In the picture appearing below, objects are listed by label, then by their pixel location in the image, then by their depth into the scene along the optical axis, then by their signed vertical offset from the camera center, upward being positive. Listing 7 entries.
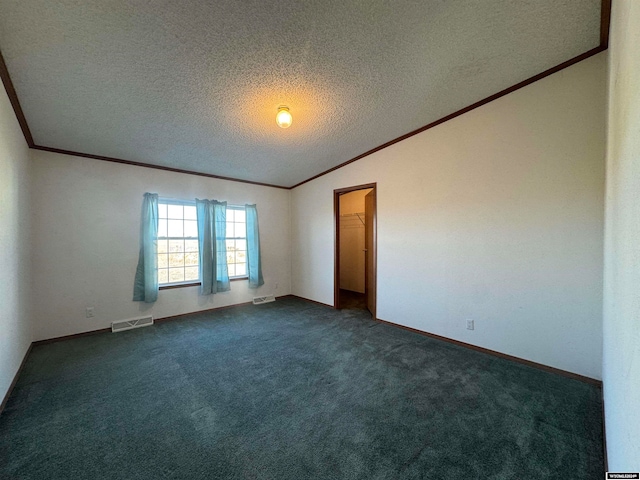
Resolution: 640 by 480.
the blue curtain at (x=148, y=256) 3.55 -0.30
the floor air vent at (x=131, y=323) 3.35 -1.24
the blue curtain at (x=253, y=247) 4.72 -0.25
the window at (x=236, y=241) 4.63 -0.13
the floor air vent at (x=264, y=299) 4.76 -1.29
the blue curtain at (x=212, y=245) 4.10 -0.18
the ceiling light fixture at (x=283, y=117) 2.47 +1.18
